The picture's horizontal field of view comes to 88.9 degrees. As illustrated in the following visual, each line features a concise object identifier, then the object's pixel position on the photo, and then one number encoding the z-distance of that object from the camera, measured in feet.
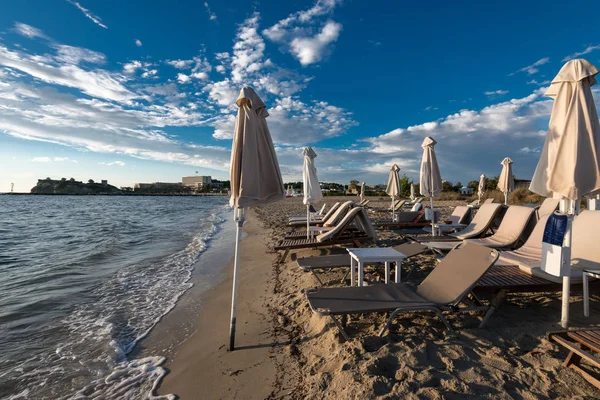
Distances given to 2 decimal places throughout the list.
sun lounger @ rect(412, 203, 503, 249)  20.10
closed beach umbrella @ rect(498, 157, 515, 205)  42.24
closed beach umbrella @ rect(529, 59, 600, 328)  9.00
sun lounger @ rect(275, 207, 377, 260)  19.30
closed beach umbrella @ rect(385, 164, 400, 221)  41.01
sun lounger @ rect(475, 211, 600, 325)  10.38
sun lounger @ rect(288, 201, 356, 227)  24.99
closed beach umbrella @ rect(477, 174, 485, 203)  58.29
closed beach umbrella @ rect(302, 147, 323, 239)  27.32
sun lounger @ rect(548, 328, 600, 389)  6.64
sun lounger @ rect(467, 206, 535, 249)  17.42
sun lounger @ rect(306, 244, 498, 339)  9.23
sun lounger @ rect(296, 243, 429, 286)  14.80
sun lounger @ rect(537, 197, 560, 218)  18.54
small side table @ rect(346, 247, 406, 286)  11.98
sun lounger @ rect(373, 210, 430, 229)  30.06
